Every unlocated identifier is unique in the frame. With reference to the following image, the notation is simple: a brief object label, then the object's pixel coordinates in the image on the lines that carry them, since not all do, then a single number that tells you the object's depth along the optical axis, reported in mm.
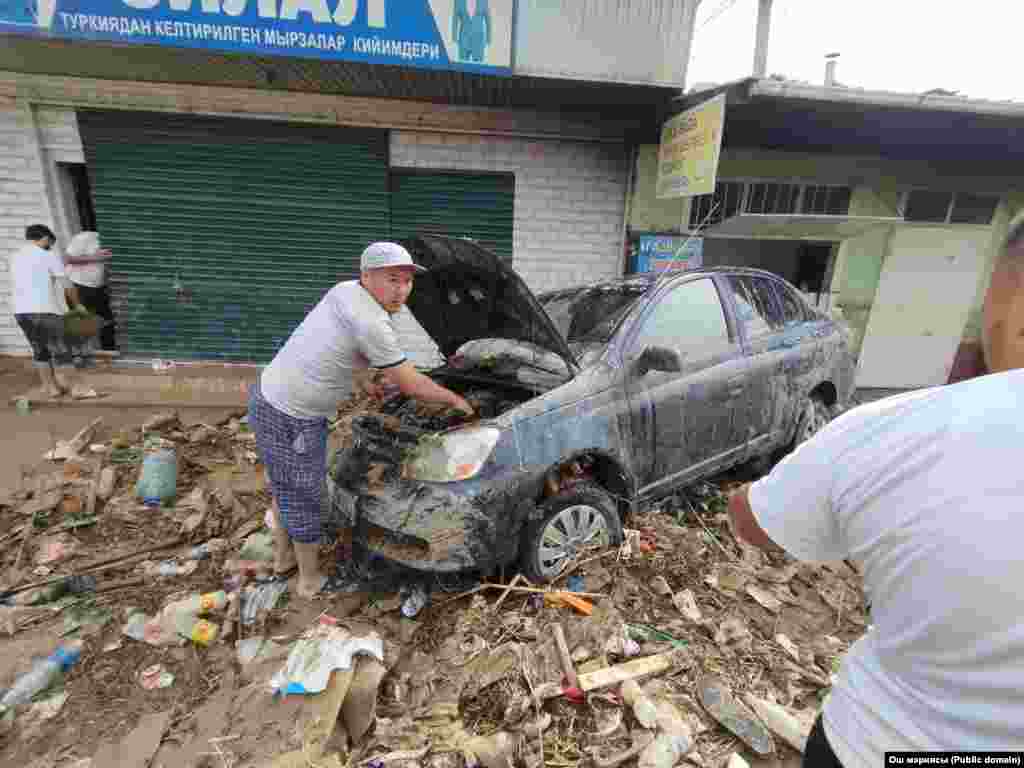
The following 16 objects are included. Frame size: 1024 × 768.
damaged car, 2320
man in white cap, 2391
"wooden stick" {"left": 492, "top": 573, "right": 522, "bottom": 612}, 2395
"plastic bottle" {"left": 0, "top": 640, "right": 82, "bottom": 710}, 2098
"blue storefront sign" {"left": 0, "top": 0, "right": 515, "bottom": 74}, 4203
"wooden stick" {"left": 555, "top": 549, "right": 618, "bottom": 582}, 2559
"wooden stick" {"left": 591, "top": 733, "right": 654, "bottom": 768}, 1787
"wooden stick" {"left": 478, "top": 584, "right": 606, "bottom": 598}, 2418
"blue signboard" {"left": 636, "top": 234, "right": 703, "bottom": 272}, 6285
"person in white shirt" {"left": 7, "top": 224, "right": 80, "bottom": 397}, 5094
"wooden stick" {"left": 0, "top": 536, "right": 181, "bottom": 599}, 2735
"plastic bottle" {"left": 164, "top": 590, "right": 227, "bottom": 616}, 2514
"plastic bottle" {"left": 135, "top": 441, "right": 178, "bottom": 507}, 3475
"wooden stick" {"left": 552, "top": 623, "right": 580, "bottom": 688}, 2049
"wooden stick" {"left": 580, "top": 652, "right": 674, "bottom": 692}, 2053
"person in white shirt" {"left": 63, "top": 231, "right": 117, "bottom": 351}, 5898
